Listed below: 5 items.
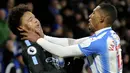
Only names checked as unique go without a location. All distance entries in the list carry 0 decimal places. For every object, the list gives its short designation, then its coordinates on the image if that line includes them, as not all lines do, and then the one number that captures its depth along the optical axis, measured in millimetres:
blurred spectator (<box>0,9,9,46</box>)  16078
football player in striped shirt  8258
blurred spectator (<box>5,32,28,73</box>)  14758
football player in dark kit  8602
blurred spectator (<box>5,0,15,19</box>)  17625
